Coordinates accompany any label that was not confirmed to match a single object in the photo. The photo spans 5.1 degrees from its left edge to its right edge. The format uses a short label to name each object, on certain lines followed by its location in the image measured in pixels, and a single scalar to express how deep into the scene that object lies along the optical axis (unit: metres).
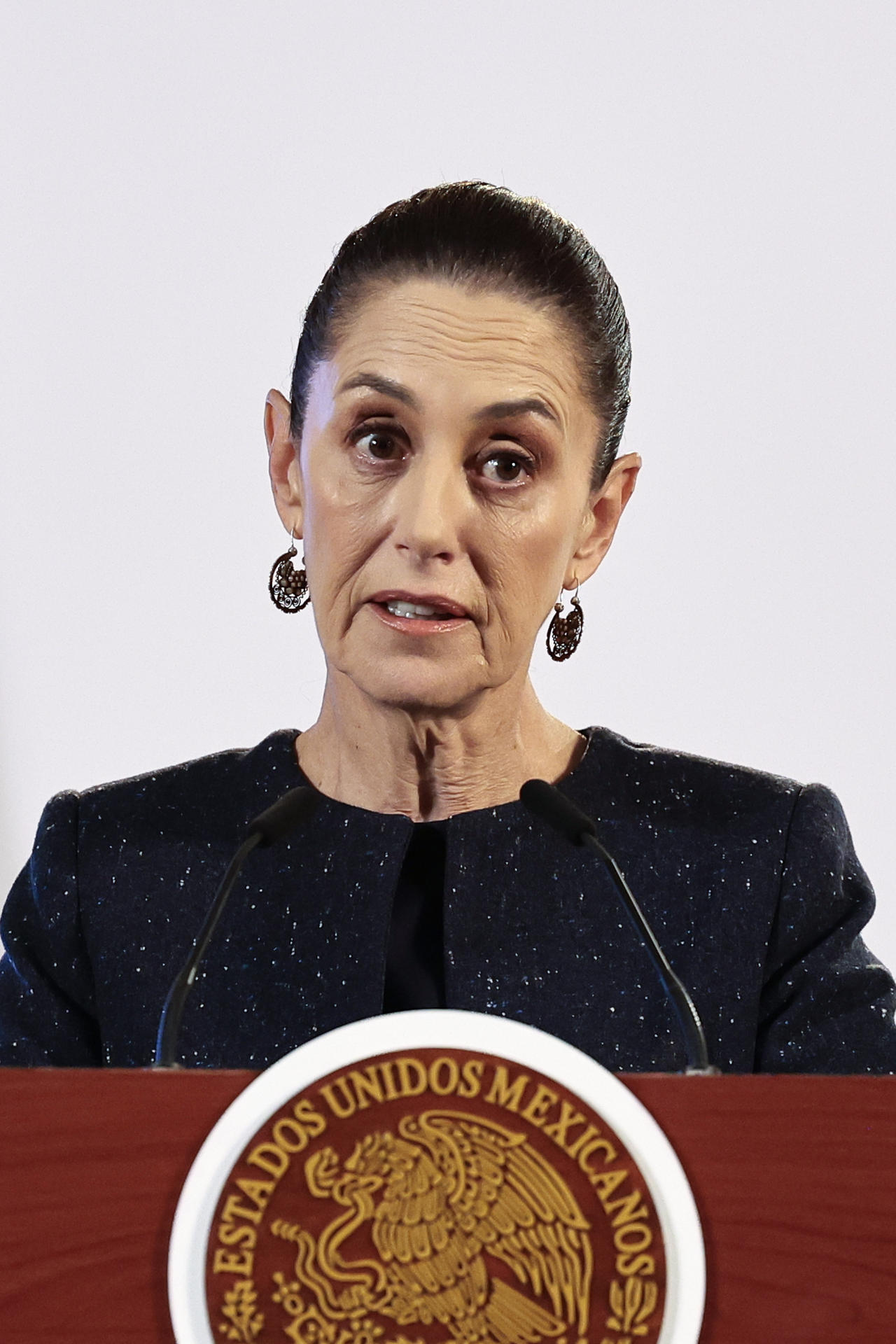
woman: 4.77
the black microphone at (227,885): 4.52
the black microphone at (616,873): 4.52
